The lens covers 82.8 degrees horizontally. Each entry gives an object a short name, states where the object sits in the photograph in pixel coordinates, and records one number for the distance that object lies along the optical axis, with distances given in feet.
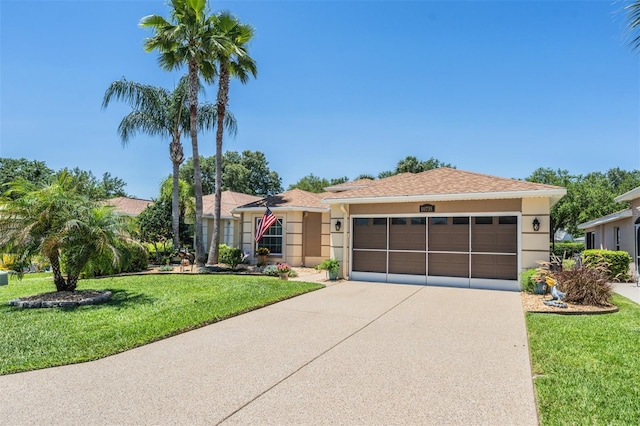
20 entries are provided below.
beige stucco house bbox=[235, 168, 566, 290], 35.96
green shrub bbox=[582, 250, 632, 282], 42.60
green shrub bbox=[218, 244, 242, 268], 53.26
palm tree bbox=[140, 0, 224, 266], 47.91
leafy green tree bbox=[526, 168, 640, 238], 104.53
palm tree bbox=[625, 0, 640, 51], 18.92
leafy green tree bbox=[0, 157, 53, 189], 103.67
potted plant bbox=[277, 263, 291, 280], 43.50
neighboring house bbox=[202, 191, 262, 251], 71.87
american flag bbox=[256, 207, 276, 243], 49.74
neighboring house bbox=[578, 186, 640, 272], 45.75
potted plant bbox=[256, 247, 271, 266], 56.58
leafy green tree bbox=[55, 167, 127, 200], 151.48
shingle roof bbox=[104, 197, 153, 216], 84.48
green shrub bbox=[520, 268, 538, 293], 33.30
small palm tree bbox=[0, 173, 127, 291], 26.55
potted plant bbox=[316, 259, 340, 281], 42.55
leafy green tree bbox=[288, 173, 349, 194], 168.34
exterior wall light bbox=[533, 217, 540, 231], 35.14
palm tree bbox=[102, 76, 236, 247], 63.72
